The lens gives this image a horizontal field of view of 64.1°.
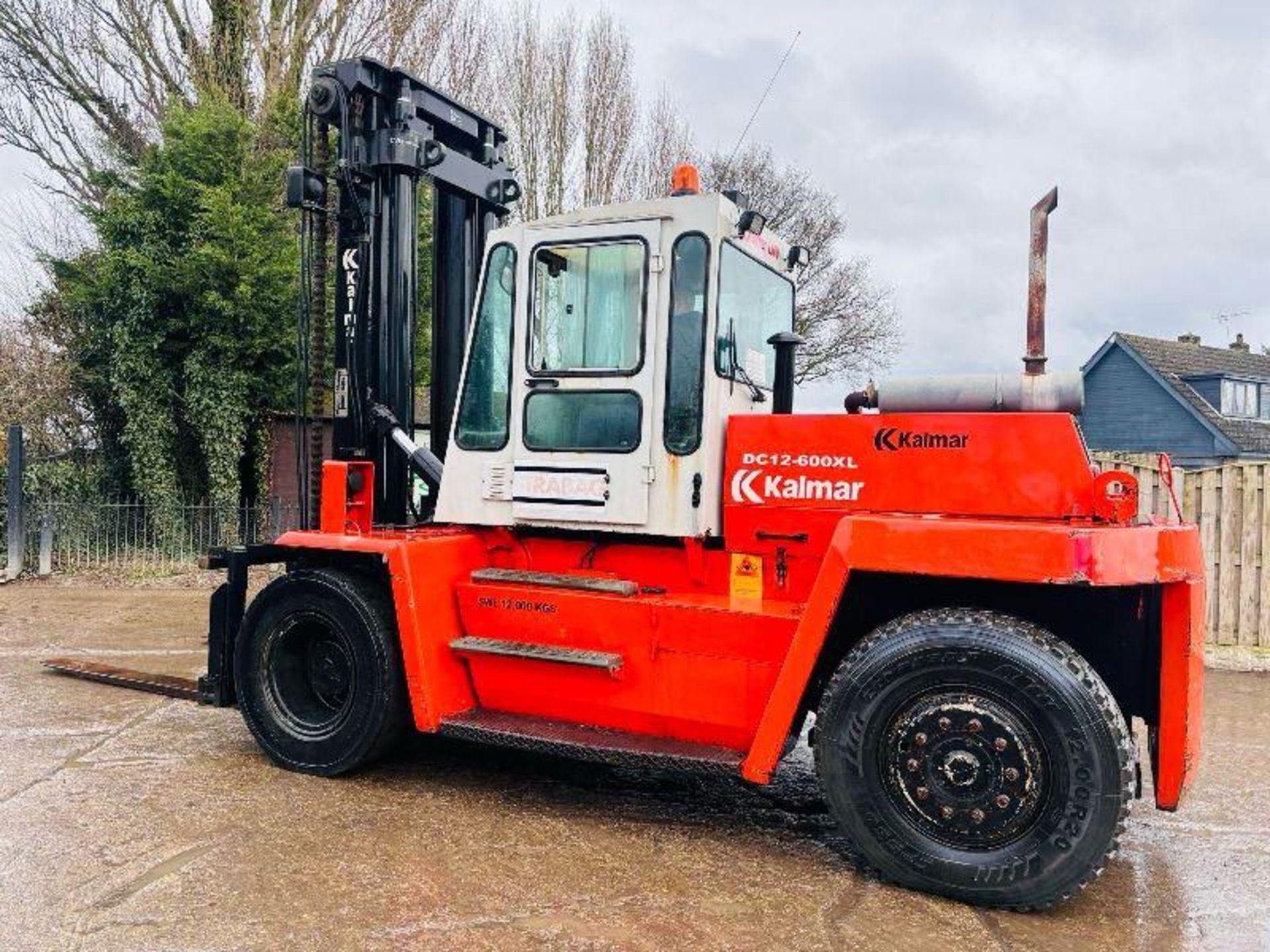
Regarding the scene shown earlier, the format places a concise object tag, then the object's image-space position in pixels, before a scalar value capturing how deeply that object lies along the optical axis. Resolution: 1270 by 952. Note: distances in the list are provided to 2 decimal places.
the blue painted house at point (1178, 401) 28.61
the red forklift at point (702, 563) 3.92
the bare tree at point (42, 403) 15.88
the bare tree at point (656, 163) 22.69
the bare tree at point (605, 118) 21.92
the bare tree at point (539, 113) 21.44
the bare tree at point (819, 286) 24.59
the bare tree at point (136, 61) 17.58
